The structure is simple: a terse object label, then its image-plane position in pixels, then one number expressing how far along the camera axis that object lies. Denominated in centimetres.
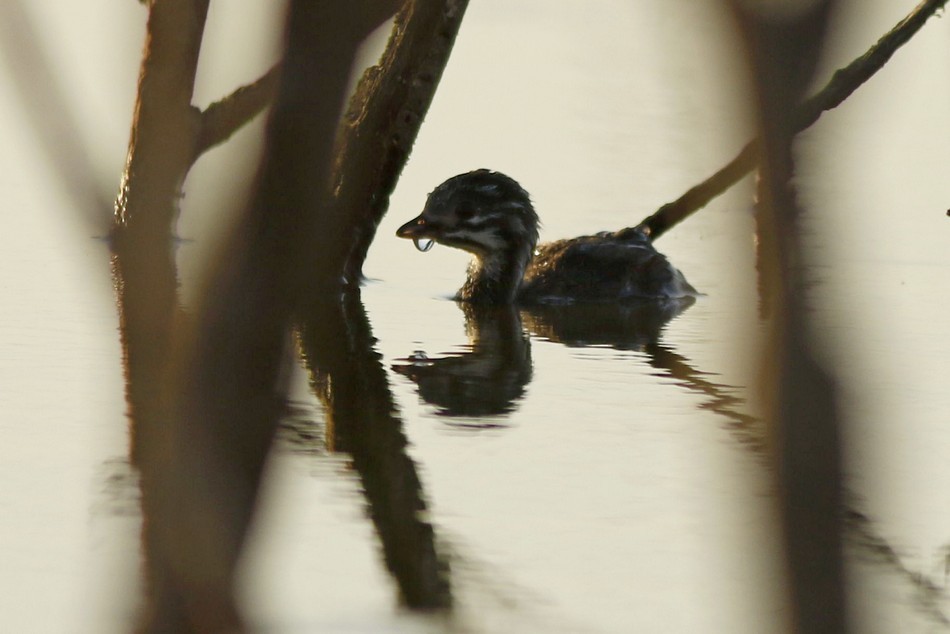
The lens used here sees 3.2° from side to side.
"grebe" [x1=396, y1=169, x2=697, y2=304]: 635
